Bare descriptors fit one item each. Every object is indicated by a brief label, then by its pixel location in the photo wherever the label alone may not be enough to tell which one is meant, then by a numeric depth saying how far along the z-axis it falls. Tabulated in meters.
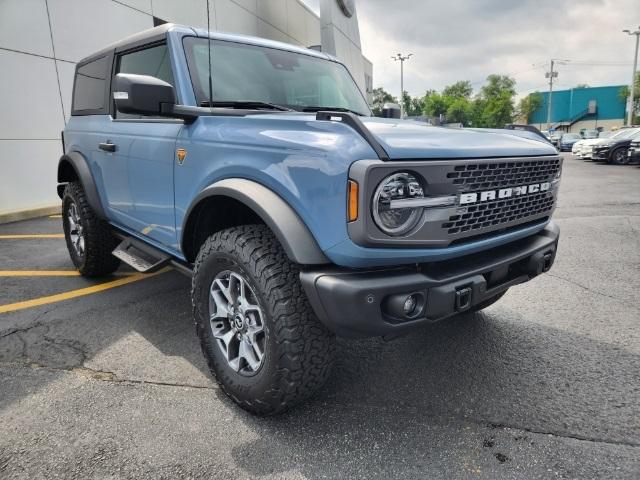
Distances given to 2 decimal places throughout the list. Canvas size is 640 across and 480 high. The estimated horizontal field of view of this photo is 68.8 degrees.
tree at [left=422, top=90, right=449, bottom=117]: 97.88
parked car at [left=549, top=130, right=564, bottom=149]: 33.25
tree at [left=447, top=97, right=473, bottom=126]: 91.26
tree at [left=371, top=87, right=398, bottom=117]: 88.26
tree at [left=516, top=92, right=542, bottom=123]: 78.50
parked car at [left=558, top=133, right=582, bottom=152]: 32.88
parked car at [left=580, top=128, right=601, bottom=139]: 33.47
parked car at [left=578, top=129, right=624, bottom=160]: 19.06
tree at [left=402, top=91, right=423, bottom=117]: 100.97
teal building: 74.31
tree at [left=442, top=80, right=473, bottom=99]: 109.94
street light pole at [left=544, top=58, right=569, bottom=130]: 70.81
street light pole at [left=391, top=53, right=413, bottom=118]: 63.55
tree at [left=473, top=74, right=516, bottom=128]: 82.75
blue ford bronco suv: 1.89
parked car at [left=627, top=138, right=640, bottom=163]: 15.65
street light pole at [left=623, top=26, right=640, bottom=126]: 42.48
